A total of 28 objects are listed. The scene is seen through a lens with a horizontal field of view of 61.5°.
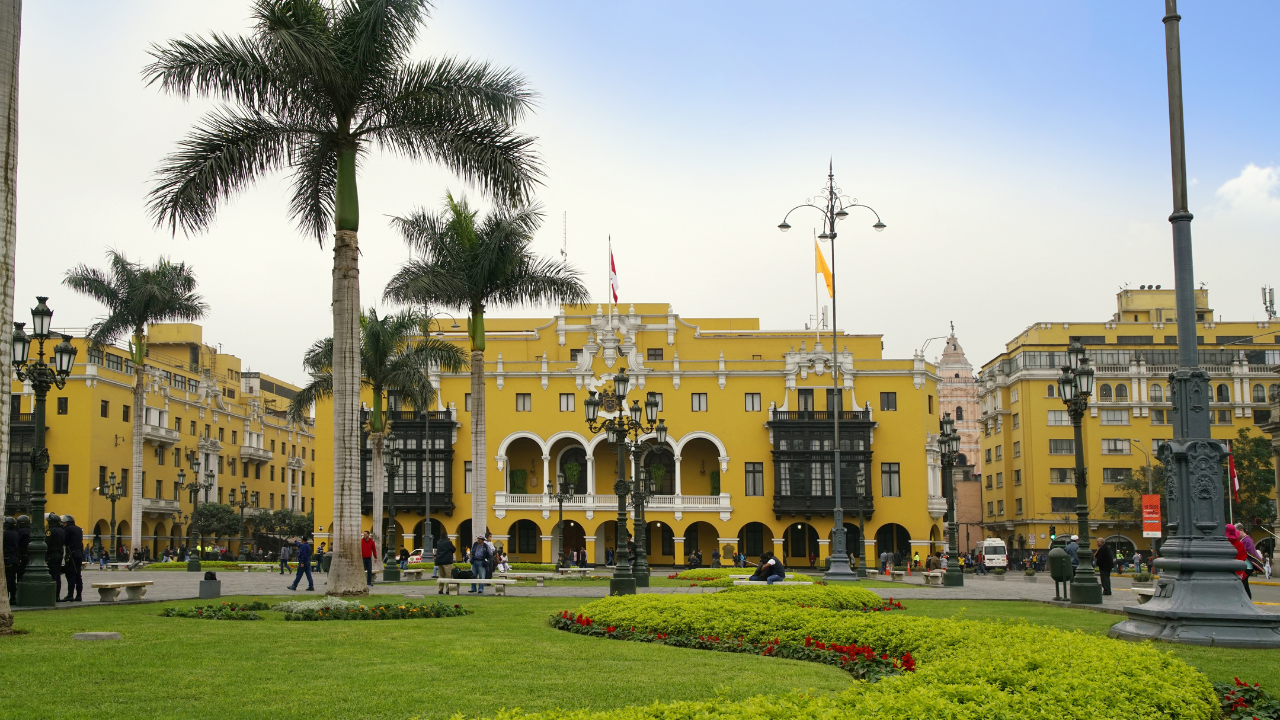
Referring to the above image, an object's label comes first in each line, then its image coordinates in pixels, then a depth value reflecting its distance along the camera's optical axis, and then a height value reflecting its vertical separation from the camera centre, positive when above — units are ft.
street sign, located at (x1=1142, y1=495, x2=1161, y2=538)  102.17 -5.19
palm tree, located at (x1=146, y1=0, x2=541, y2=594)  58.39 +20.67
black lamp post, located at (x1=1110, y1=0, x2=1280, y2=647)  37.37 -2.53
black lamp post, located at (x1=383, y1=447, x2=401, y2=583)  98.63 -6.60
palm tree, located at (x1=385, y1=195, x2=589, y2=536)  103.09 +19.48
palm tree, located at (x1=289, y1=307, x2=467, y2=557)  124.77 +13.24
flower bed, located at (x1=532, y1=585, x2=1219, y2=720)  21.66 -4.97
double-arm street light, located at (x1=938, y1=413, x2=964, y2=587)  99.35 -0.81
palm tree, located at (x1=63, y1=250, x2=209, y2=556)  145.59 +23.60
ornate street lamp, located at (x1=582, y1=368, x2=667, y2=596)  69.97 +0.59
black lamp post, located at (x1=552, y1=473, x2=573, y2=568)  175.37 -3.07
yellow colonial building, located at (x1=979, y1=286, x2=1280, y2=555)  224.33 +11.30
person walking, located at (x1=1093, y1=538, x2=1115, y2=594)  77.30 -7.29
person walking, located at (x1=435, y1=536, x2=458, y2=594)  83.82 -6.27
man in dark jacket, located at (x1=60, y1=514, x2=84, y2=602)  61.21 -4.44
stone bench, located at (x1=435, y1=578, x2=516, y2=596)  73.31 -7.68
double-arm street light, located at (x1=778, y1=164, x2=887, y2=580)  106.59 -3.99
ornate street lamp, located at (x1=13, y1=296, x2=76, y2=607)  56.03 +1.53
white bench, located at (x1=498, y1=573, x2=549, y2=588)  92.84 -10.12
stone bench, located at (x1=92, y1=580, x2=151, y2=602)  58.57 -6.42
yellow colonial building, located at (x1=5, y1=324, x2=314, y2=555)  186.70 +7.74
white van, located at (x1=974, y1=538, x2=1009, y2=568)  194.07 -16.14
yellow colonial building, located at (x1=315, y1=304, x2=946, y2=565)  180.55 +4.04
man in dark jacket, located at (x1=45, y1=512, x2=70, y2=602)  60.34 -3.73
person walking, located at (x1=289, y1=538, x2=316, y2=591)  76.64 -5.96
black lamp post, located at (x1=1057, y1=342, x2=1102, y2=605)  66.90 -0.10
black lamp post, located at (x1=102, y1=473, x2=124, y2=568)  156.29 -1.55
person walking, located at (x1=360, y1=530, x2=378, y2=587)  80.02 -5.51
